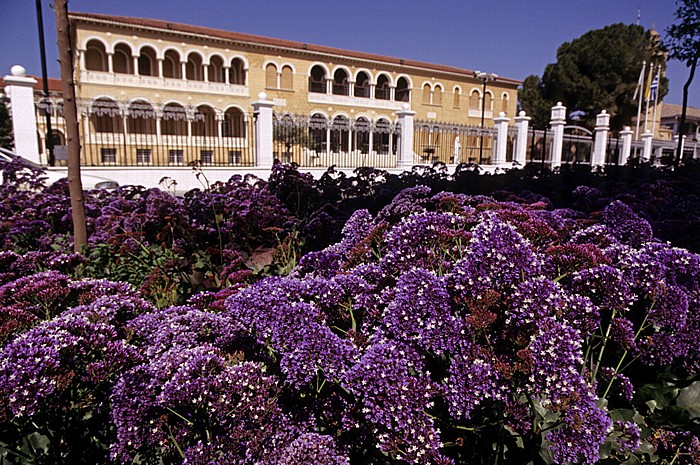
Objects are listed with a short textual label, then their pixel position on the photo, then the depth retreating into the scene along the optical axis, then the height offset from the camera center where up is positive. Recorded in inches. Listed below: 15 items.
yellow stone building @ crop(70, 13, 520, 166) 1106.1 +228.4
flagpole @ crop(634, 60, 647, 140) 1344.6 +234.8
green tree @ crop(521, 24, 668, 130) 1610.5 +322.7
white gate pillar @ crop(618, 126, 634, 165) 961.5 +44.9
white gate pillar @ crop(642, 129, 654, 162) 1047.6 +51.2
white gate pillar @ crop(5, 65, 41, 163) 475.8 +44.6
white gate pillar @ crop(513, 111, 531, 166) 756.0 +40.7
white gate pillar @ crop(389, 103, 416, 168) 646.5 +33.2
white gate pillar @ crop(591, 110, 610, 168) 803.4 +46.4
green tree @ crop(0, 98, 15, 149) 1240.2 +94.2
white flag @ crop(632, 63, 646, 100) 1336.6 +239.4
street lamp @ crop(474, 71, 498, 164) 982.4 +187.2
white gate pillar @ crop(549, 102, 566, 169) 766.5 +56.0
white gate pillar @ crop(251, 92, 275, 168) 575.0 +34.0
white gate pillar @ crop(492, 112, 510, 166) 740.0 +39.1
